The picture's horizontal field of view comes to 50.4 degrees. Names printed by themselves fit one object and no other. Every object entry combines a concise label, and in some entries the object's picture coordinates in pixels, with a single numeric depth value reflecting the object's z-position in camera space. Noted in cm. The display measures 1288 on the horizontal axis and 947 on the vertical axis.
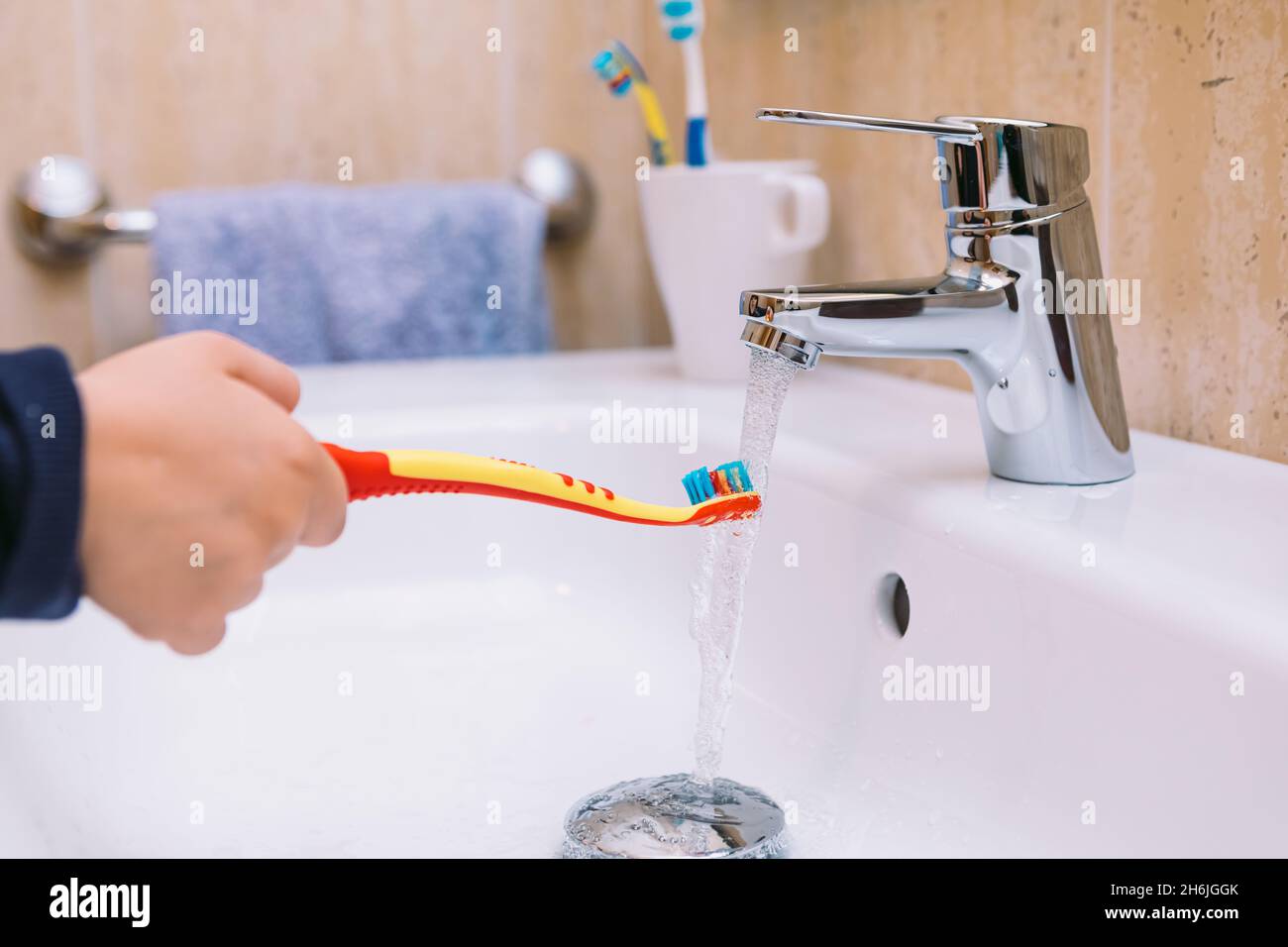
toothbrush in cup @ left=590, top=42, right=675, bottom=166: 90
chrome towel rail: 106
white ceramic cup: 85
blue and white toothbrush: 88
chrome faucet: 52
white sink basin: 42
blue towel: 103
